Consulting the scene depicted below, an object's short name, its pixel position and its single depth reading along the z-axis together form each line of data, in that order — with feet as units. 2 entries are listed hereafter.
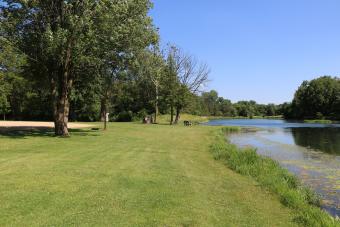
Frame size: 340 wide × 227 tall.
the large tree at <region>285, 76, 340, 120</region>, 419.93
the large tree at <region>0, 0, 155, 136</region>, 80.64
